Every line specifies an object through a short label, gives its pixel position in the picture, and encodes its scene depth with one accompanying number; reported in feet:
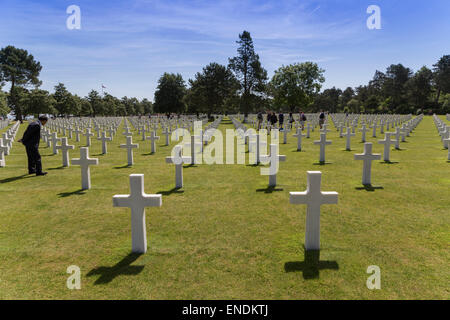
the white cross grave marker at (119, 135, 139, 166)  37.85
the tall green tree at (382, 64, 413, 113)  291.20
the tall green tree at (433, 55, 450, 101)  260.83
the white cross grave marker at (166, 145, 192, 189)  26.30
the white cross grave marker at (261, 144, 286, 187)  26.53
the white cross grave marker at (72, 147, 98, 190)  26.63
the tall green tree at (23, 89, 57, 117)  196.95
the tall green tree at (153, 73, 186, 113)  242.99
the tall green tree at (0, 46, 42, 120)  181.37
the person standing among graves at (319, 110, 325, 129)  91.06
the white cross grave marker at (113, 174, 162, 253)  14.15
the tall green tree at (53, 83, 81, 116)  267.59
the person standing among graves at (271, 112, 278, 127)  89.05
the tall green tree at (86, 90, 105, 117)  338.95
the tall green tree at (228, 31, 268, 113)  182.19
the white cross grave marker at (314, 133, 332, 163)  39.60
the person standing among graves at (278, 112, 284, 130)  93.36
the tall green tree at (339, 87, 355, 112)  418.68
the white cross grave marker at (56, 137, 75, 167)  36.41
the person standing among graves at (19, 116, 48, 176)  31.22
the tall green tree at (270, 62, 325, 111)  229.25
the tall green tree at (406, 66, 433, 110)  265.95
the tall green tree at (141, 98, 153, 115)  519.36
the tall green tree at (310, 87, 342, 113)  409.28
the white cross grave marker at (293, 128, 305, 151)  50.78
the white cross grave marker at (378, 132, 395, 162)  38.99
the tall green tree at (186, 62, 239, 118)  187.83
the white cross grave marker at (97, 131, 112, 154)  48.78
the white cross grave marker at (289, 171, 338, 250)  14.35
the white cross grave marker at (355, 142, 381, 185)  27.58
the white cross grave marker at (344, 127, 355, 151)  50.83
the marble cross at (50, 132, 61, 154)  47.68
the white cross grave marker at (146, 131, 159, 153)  49.73
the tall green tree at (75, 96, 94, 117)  322.14
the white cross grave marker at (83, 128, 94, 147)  57.86
